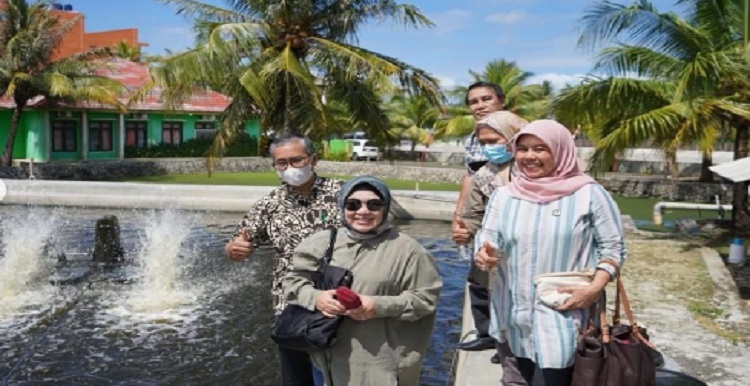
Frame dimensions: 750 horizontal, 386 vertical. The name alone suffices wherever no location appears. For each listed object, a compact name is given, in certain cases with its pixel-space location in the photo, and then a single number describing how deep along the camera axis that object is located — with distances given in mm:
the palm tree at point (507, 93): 36219
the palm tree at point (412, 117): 42406
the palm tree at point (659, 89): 12688
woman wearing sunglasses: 3033
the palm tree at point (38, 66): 26156
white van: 42188
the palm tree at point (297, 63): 16781
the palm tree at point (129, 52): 50519
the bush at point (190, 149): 34750
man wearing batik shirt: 3561
